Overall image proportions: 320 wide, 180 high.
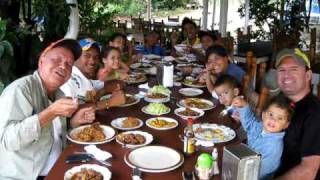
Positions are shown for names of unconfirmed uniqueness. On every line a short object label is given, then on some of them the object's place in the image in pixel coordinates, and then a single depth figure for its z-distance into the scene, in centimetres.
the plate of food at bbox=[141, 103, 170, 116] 237
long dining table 154
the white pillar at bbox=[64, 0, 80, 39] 434
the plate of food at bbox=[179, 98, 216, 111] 250
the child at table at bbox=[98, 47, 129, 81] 307
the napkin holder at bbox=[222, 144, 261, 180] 131
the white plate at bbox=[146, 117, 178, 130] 209
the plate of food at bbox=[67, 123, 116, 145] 187
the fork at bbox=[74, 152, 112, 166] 162
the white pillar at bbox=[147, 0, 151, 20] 1000
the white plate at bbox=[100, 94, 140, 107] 253
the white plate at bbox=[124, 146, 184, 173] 159
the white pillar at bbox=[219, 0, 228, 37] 728
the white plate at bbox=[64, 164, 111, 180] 148
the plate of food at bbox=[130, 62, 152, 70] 382
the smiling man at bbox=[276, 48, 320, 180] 174
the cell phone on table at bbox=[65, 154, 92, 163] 164
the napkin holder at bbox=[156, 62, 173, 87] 300
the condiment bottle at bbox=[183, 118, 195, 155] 174
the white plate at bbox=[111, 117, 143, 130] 209
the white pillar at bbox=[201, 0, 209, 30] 788
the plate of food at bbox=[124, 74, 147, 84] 320
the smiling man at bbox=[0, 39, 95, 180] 167
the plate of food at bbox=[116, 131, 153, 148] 183
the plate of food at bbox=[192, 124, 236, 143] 193
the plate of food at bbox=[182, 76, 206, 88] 314
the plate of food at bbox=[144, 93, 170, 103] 262
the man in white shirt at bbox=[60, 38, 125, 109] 246
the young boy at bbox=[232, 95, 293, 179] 175
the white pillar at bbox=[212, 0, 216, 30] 847
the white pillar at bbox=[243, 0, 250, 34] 718
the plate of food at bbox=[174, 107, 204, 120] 229
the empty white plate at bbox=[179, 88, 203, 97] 288
